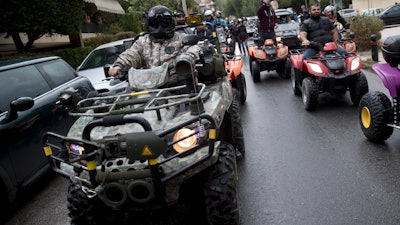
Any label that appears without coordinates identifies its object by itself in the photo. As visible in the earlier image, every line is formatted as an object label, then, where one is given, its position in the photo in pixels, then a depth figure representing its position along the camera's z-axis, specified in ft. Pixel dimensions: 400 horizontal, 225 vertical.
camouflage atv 9.88
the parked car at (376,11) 102.81
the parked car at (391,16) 94.27
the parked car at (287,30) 53.36
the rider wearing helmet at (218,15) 57.96
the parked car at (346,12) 105.51
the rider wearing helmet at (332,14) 35.65
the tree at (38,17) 34.42
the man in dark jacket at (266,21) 38.72
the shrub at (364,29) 48.91
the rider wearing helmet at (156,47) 15.99
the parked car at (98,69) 27.12
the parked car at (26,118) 15.16
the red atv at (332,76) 24.12
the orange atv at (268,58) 37.65
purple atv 16.25
